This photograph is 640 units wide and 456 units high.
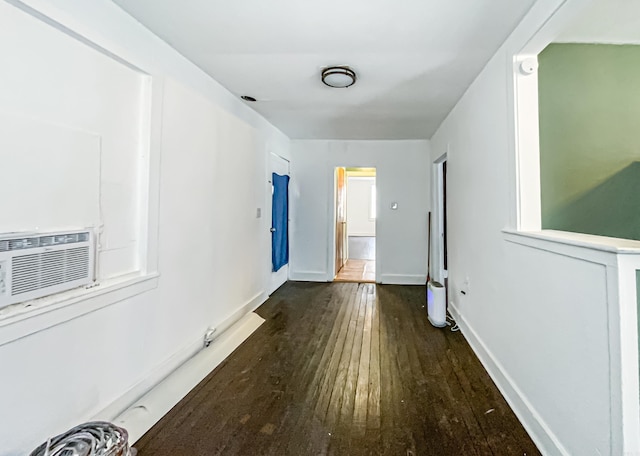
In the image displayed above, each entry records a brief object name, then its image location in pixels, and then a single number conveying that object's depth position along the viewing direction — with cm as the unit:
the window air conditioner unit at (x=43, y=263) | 124
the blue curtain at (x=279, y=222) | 429
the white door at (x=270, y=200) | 419
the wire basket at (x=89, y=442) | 122
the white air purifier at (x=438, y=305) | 321
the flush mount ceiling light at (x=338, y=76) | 243
